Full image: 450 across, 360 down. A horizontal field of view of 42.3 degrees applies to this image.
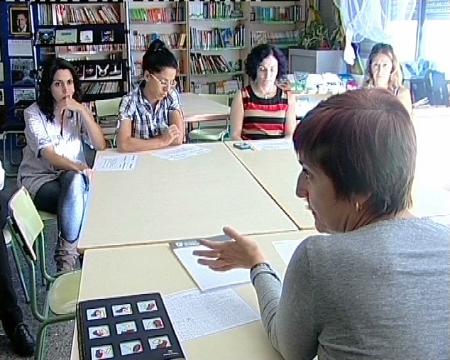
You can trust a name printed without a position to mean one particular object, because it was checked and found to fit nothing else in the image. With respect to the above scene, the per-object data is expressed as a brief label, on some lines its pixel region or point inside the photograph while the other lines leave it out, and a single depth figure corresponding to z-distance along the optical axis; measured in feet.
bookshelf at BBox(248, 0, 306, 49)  22.91
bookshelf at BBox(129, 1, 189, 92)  21.90
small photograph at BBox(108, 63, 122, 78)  21.48
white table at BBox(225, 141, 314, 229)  6.65
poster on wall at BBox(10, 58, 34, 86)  20.83
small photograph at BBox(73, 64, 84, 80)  21.10
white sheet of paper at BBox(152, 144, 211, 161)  9.41
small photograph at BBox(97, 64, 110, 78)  21.35
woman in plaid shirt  10.44
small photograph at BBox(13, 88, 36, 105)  20.97
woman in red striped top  11.44
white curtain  17.34
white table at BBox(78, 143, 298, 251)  6.14
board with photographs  3.67
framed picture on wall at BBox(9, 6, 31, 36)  20.39
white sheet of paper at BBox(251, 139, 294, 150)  10.01
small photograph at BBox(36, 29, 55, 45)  20.76
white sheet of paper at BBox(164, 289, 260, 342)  4.16
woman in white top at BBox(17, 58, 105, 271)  9.56
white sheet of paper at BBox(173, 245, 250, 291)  4.83
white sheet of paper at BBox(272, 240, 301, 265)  5.39
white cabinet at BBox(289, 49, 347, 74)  20.08
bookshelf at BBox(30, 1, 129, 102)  20.85
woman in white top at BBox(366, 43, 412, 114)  13.05
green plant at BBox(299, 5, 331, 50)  20.93
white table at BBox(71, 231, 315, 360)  3.92
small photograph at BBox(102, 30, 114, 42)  21.20
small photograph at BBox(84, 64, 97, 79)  21.27
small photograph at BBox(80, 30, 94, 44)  21.04
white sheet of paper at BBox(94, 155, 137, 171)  8.72
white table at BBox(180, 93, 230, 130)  13.44
